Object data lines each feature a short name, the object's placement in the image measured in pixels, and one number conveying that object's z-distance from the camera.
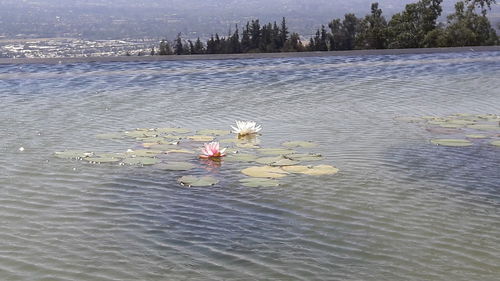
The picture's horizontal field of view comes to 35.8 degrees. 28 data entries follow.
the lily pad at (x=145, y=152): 5.69
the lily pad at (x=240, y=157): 5.55
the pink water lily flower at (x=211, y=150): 5.49
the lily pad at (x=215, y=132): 6.67
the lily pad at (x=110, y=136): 6.54
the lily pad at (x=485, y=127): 6.55
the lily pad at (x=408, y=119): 7.25
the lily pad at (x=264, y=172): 5.05
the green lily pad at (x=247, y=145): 5.99
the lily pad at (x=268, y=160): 5.45
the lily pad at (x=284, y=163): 5.36
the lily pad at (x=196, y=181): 4.87
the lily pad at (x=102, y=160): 5.53
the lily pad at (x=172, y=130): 6.75
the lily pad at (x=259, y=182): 4.81
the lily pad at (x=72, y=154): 5.74
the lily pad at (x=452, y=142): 5.96
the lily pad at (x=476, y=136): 6.21
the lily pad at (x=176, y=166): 5.30
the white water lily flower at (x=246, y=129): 6.36
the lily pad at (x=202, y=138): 6.38
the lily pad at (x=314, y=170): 5.12
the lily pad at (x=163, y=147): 5.96
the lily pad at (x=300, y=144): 6.03
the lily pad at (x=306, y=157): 5.52
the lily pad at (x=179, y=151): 5.83
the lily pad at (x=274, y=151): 5.74
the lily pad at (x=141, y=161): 5.45
